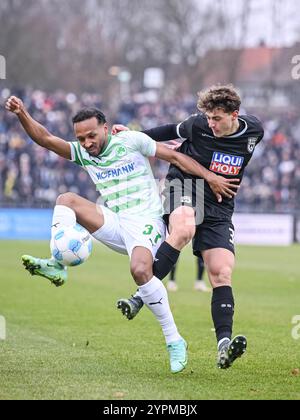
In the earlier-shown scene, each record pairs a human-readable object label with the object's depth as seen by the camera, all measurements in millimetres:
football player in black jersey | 15937
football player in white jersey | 15937
